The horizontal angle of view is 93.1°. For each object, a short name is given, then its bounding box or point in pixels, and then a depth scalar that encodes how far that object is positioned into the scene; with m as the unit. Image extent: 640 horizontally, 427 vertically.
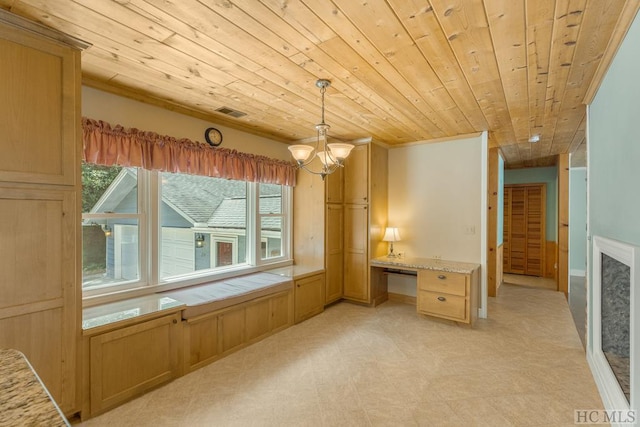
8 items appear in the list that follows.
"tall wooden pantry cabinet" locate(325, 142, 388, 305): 4.25
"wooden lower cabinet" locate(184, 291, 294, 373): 2.62
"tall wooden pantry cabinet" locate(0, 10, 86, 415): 1.66
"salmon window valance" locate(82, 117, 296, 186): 2.40
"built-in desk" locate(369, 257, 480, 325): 3.49
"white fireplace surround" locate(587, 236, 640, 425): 1.48
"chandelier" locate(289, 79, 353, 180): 2.41
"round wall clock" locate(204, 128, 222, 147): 3.30
